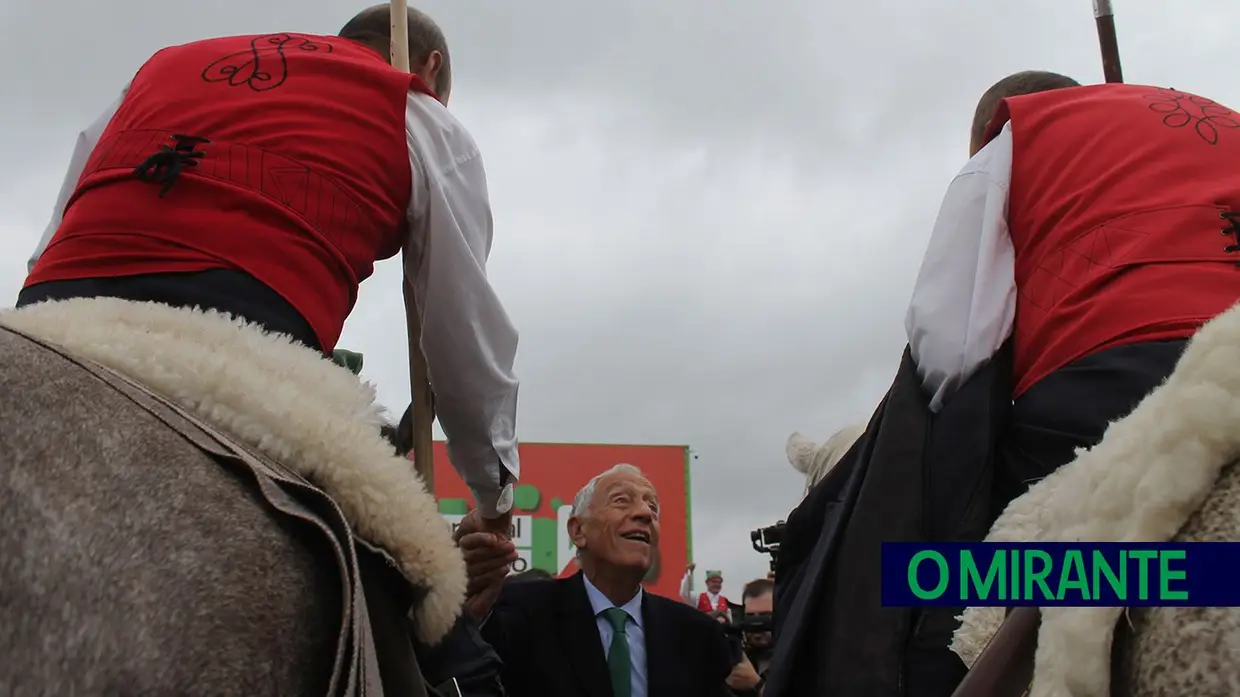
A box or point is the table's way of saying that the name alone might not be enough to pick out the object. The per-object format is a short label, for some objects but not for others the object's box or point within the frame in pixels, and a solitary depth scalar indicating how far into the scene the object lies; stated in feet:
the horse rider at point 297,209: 7.45
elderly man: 16.56
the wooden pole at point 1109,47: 13.21
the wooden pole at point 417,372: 9.50
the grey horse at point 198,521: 4.45
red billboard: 51.49
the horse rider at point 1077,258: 7.77
